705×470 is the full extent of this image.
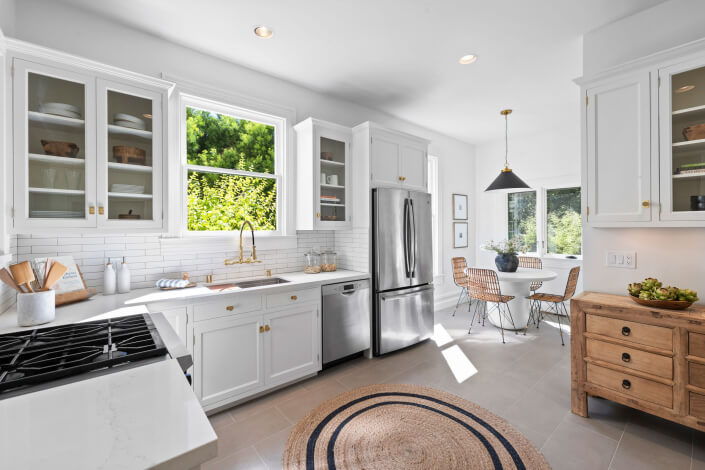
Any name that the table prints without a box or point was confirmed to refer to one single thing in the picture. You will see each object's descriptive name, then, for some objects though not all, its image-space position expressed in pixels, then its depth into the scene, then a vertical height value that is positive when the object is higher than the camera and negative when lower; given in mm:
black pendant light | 4113 +681
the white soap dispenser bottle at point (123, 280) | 2402 -331
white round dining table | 4219 -860
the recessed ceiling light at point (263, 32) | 2584 +1668
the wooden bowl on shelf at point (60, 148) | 1987 +555
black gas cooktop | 1051 -451
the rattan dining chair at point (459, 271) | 5082 -593
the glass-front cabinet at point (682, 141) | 2029 +597
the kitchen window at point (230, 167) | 2973 +680
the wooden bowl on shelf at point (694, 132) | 2027 +646
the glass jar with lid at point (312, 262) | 3428 -303
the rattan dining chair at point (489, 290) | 4035 -732
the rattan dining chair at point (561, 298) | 3959 -829
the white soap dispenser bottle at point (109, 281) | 2336 -328
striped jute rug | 1923 -1354
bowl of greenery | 1978 -398
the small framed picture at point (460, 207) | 5688 +499
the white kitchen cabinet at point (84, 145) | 1906 +601
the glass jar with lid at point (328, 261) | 3540 -296
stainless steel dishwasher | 3057 -837
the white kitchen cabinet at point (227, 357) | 2328 -930
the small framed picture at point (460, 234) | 5676 -5
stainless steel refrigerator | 3416 -376
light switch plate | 2428 -198
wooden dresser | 1884 -794
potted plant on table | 4258 -319
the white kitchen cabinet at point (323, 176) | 3326 +634
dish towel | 2502 -376
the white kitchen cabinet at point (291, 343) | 2674 -948
